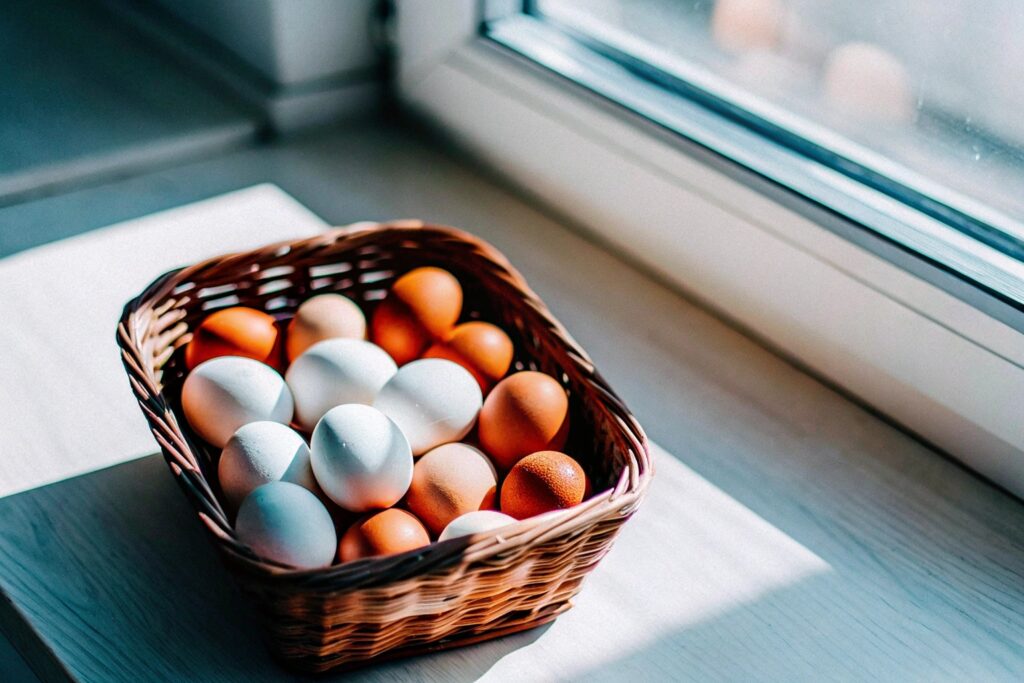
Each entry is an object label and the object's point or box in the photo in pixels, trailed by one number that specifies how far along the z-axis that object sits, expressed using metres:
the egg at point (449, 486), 0.67
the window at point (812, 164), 0.79
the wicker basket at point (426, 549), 0.57
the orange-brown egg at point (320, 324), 0.80
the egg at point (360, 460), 0.66
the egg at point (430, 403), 0.72
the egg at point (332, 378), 0.74
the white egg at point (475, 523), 0.63
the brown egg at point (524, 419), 0.72
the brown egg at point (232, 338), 0.77
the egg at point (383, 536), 0.63
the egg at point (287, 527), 0.61
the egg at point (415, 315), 0.81
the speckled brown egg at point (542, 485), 0.66
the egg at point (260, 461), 0.67
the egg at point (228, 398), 0.72
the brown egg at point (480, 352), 0.78
